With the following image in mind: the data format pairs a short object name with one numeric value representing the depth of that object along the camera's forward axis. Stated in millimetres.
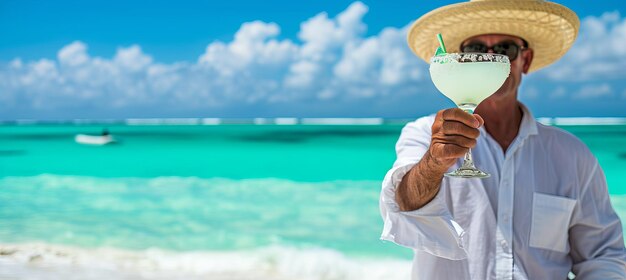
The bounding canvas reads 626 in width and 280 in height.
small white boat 25891
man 1733
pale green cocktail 1343
